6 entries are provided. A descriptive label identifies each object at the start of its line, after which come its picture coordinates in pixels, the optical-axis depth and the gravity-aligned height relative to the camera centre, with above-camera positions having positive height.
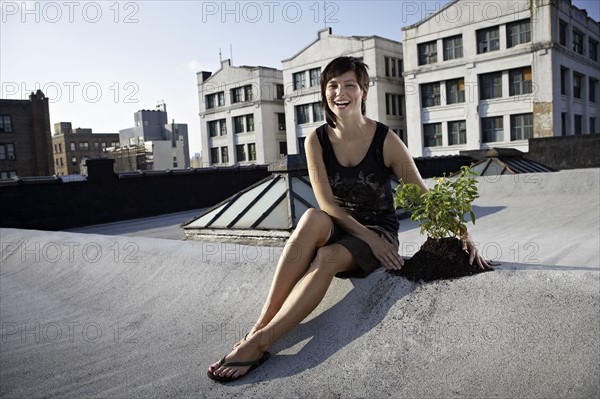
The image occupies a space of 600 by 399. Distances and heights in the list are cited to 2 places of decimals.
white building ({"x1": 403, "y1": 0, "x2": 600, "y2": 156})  38.75 +6.15
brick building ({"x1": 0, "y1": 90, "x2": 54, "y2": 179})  54.31 +4.06
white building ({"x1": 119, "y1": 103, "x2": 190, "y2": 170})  85.50 +5.33
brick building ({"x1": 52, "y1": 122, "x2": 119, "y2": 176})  88.38 +4.74
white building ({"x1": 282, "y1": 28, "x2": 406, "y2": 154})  48.25 +7.85
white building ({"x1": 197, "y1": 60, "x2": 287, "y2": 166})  58.56 +5.78
